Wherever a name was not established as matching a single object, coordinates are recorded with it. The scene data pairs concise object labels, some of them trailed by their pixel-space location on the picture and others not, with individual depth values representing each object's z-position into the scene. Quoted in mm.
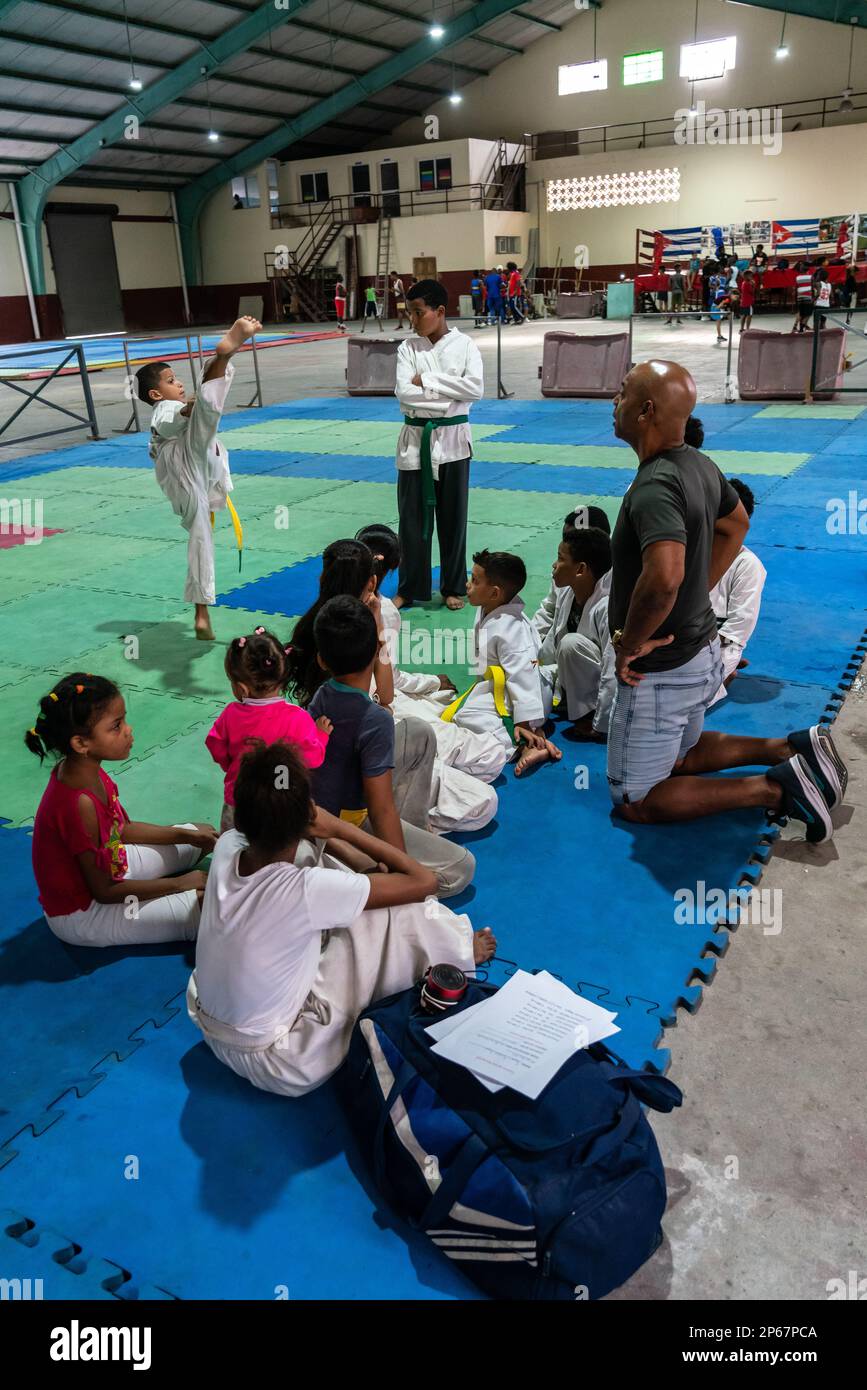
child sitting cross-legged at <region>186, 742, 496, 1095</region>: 2584
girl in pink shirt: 3373
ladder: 34969
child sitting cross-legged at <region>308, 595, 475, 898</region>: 3209
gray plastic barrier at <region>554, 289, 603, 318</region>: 31094
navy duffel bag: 2189
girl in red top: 3182
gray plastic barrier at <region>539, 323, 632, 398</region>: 15633
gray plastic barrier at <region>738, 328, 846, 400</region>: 14117
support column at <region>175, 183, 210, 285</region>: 36812
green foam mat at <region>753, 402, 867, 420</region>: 13220
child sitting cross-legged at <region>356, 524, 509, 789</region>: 4398
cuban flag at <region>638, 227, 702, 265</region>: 31516
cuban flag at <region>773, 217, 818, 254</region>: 29864
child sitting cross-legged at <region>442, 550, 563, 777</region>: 4566
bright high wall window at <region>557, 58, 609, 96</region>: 32938
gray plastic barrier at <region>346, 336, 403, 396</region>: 16484
